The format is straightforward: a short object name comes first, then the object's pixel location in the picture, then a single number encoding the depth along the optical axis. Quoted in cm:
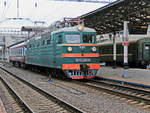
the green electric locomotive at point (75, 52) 1412
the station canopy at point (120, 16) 1645
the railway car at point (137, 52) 2415
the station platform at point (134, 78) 1249
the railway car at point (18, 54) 2728
